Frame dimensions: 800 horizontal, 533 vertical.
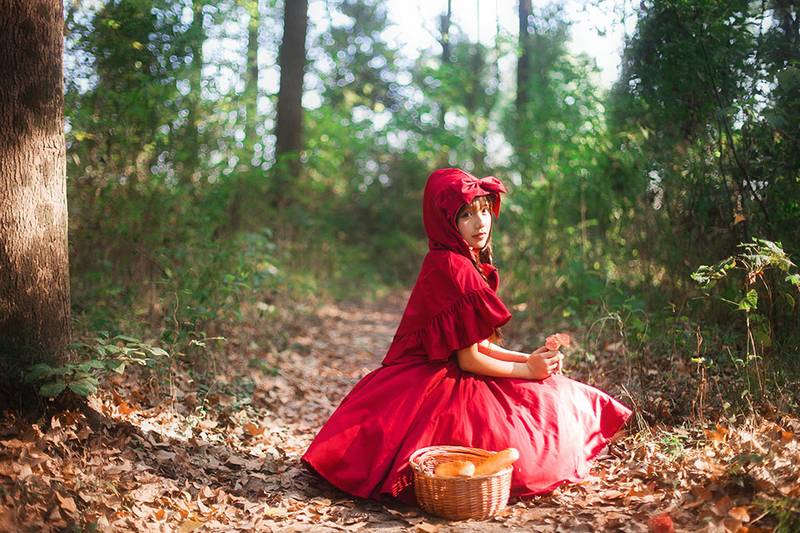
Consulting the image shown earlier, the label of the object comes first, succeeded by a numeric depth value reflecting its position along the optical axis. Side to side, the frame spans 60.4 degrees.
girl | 3.44
